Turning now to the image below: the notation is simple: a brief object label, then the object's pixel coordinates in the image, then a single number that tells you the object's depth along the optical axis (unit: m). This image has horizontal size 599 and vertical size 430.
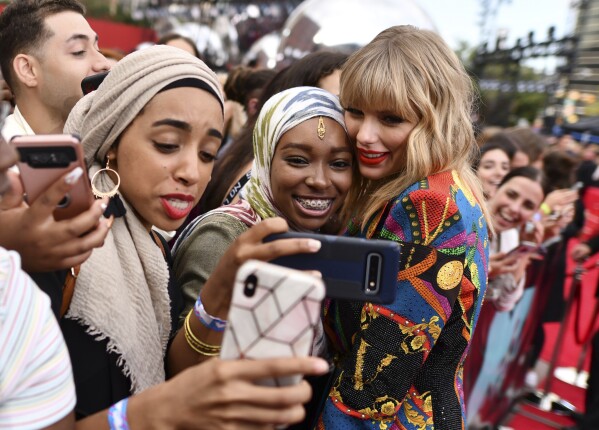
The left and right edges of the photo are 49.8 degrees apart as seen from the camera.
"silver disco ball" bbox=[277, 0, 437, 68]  4.40
